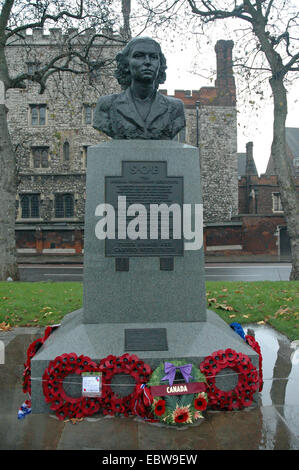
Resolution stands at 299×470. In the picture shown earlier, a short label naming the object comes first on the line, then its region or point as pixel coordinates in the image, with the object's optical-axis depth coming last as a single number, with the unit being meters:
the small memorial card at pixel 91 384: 3.46
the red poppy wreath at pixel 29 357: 3.72
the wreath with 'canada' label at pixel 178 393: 3.25
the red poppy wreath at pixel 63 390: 3.43
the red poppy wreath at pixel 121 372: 3.47
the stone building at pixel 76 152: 35.66
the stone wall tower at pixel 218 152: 37.19
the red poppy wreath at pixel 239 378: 3.54
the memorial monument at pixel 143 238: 4.26
